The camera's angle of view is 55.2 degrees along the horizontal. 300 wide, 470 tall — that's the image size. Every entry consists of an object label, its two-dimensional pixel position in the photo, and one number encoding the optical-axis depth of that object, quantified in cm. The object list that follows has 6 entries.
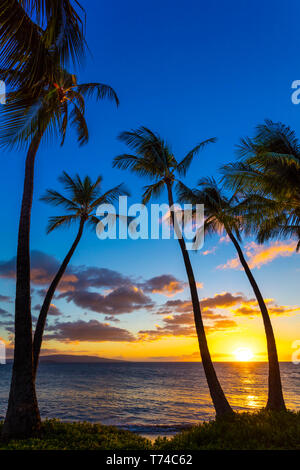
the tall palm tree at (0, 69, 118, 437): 661
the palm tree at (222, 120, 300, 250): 1004
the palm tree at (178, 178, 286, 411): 1173
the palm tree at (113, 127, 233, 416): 1327
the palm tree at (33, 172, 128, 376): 1435
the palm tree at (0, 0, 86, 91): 466
